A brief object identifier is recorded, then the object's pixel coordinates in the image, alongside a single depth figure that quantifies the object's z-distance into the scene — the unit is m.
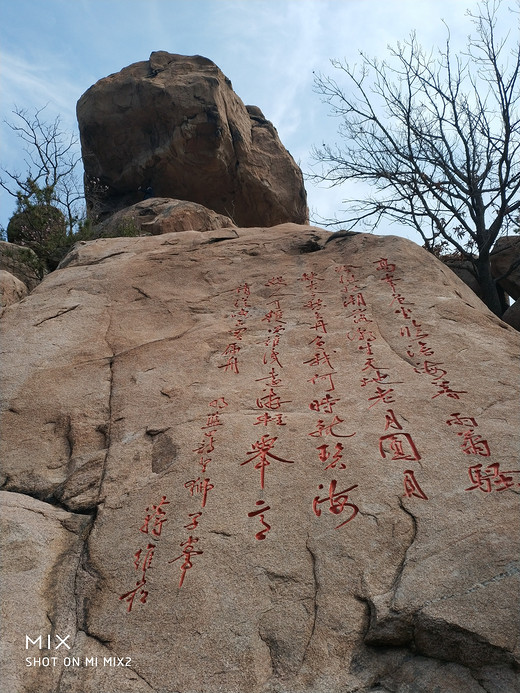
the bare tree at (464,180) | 8.16
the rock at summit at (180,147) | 9.73
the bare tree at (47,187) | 9.43
